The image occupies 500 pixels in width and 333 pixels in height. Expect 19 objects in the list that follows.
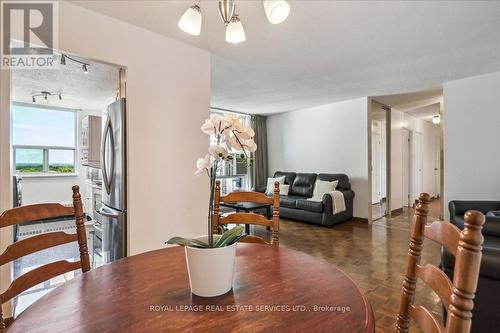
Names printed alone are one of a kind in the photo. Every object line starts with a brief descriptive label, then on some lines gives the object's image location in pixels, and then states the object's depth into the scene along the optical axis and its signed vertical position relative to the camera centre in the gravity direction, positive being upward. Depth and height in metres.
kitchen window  5.04 +0.57
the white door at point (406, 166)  6.40 -0.01
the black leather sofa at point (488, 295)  1.51 -0.80
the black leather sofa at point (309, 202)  4.68 -0.69
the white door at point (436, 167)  8.02 -0.07
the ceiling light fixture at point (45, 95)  4.29 +1.27
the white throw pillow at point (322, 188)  5.04 -0.44
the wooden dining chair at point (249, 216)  1.57 -0.31
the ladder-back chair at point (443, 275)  0.53 -0.28
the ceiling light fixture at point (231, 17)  1.20 +0.75
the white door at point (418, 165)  6.84 +0.01
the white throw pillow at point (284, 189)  5.82 -0.52
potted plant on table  0.87 -0.27
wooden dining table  0.72 -0.45
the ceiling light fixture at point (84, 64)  2.33 +1.06
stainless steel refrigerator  2.26 -0.13
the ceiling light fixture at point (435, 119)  6.88 +1.32
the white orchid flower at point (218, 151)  0.90 +0.06
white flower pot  0.87 -0.35
